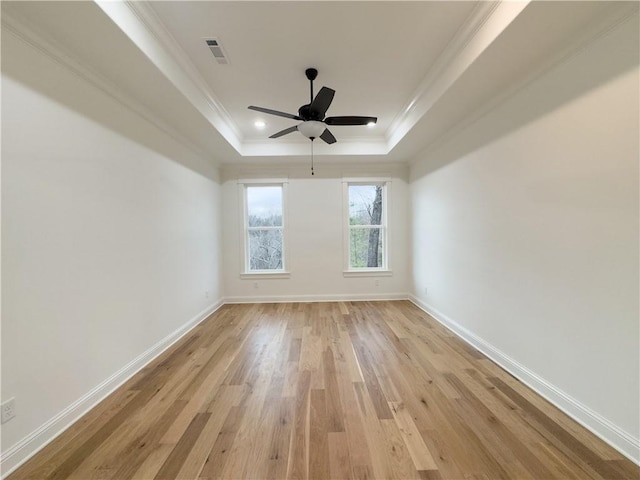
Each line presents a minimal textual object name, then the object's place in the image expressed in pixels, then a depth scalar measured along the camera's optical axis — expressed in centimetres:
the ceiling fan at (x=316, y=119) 234
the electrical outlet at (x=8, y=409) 139
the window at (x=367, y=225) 510
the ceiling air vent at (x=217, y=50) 211
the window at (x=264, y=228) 503
